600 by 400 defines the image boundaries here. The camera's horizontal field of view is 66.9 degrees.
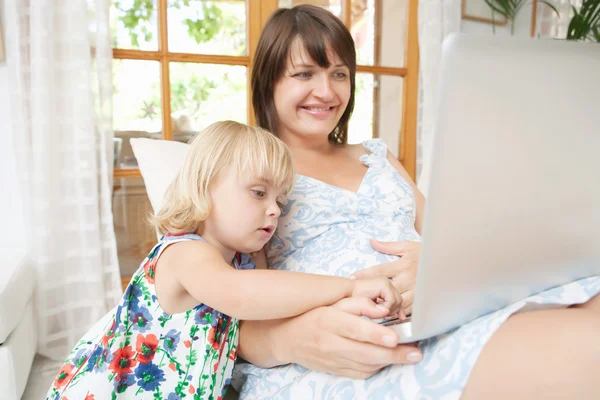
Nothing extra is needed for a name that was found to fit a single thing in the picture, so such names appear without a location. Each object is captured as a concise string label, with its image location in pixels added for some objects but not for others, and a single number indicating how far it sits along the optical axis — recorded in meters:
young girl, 0.87
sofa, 1.36
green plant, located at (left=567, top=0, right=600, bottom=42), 2.35
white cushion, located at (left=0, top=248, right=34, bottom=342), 1.37
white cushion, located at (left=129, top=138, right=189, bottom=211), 1.26
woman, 0.50
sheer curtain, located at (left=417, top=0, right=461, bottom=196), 2.55
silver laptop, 0.41
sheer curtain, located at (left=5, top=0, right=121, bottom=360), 1.74
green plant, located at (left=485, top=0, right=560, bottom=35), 2.79
